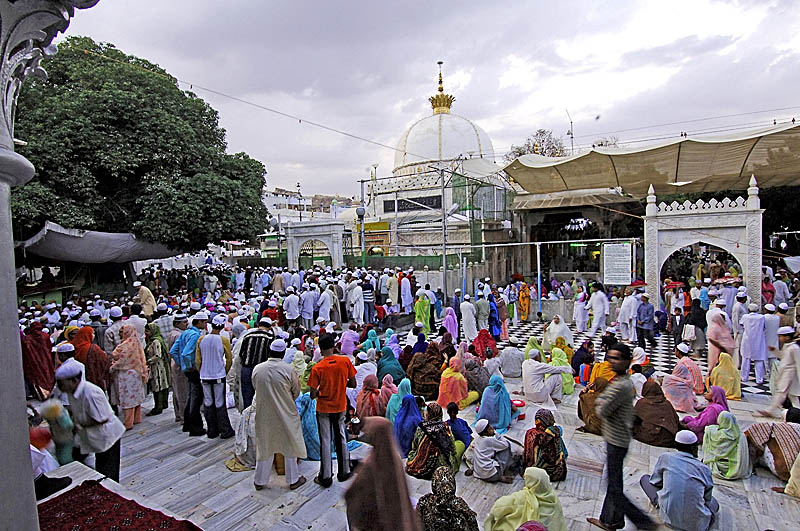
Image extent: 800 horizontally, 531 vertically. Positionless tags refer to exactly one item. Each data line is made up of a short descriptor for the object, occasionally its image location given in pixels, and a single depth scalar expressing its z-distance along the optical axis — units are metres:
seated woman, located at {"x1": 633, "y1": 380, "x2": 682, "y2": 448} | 5.19
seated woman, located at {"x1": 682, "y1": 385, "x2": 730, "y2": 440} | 4.96
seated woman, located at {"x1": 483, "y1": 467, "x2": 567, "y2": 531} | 3.22
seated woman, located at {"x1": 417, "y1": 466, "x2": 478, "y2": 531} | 3.11
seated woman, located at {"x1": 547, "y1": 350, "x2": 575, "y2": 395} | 7.14
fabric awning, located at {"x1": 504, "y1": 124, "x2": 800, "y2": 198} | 13.34
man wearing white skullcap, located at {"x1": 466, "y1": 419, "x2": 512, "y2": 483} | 4.47
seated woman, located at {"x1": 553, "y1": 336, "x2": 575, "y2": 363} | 8.39
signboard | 11.51
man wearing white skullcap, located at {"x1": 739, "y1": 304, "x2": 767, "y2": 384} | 7.32
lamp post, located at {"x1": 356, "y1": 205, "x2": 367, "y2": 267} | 16.67
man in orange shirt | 4.30
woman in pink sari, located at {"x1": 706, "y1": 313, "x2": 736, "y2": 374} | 7.05
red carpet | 3.09
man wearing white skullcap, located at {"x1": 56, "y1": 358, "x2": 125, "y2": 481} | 3.64
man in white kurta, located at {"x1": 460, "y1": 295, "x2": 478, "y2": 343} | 10.88
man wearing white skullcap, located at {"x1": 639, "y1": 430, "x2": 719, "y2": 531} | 3.56
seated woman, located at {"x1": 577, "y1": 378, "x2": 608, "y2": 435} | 5.66
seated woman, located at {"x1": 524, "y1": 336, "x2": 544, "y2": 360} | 7.55
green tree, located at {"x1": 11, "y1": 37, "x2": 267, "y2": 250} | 12.97
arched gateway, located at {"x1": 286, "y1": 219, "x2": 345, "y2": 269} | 18.53
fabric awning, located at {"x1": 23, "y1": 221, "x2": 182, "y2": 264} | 12.96
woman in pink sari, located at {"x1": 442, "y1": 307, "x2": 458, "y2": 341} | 10.21
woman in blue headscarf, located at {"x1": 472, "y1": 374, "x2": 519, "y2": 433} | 5.62
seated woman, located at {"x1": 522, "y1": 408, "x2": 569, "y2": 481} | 4.45
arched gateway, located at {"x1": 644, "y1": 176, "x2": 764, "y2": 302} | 10.59
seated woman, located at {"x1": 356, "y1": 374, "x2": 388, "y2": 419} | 5.57
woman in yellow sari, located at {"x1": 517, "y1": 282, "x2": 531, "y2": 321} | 13.34
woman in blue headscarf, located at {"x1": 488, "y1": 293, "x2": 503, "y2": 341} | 11.12
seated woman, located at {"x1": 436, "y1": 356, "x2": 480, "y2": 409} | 6.36
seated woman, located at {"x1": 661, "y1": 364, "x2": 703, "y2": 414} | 6.07
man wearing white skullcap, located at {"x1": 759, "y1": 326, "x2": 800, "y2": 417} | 5.46
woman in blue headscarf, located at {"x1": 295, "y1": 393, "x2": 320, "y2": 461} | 4.98
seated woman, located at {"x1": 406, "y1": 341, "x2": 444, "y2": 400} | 6.94
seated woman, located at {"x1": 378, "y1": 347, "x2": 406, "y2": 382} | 6.80
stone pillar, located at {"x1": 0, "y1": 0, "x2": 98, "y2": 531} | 1.83
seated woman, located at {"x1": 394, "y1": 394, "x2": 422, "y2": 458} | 5.16
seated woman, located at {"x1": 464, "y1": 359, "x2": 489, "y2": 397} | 6.82
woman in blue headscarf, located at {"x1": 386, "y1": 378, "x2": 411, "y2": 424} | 5.46
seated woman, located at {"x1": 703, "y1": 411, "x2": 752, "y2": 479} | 4.37
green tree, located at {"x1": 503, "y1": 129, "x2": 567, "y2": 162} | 26.86
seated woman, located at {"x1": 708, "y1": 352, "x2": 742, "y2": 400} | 6.71
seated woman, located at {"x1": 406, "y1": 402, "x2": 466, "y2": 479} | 4.41
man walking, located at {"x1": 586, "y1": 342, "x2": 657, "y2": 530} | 3.55
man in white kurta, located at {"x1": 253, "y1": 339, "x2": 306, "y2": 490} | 4.27
